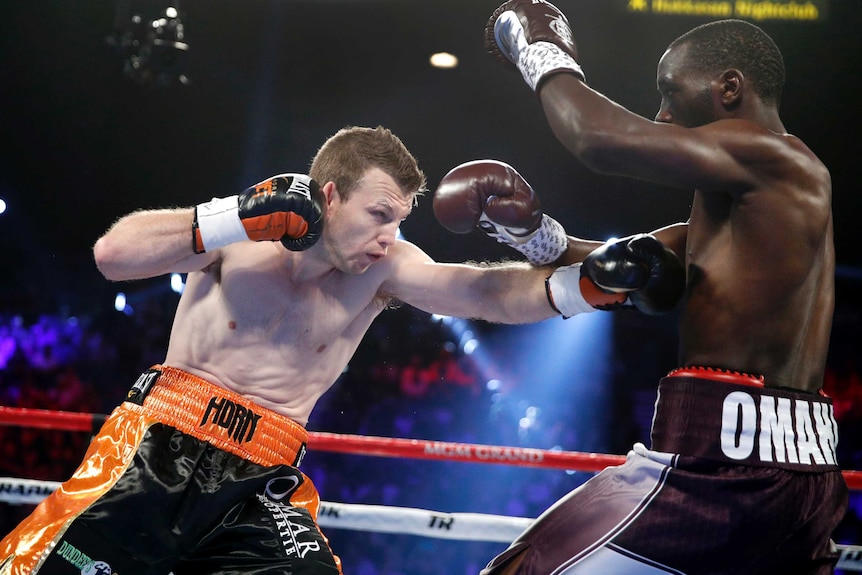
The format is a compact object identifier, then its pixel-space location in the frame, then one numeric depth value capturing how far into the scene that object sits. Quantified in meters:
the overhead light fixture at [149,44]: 5.19
